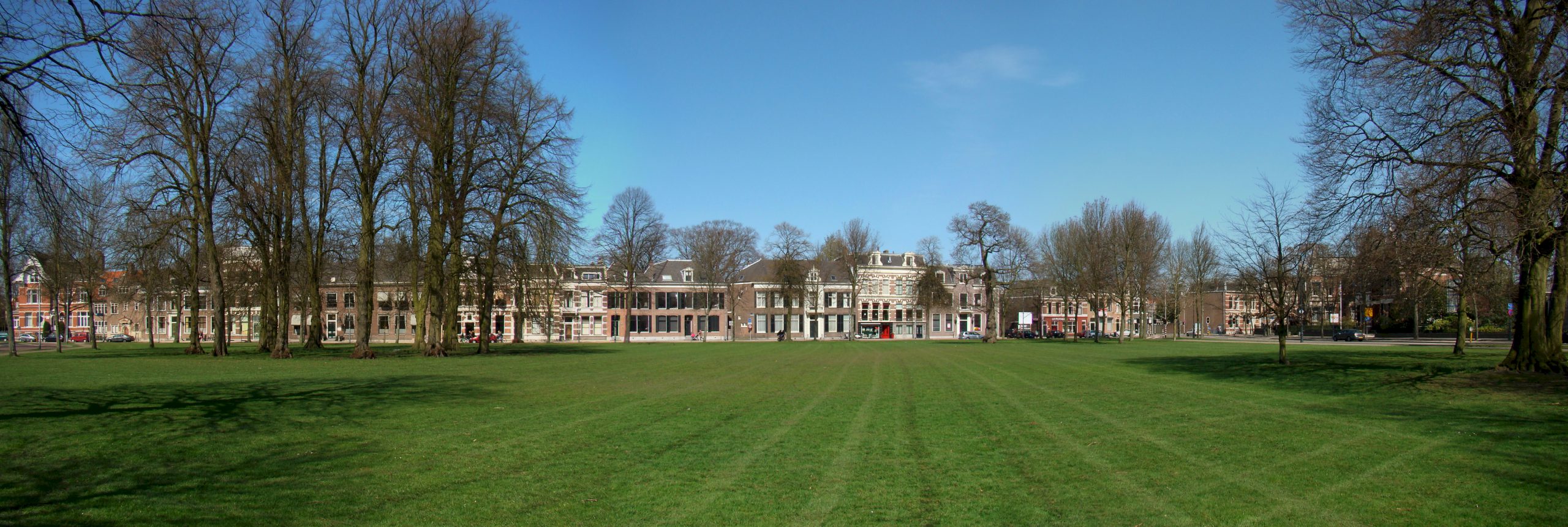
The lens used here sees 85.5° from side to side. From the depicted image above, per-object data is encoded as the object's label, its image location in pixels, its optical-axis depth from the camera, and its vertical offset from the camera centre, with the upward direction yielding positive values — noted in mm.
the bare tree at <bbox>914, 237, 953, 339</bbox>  83875 -53
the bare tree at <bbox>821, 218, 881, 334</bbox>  99250 +4296
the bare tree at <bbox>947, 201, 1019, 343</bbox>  72500 +4705
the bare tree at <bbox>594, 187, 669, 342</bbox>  73688 +3940
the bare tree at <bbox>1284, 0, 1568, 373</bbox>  18719 +4197
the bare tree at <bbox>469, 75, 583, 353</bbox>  38188 +4343
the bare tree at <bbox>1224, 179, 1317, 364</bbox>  31141 +342
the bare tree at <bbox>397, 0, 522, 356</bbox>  37656 +7769
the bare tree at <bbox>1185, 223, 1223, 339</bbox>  84938 +2576
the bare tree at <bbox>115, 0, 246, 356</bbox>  30703 +6051
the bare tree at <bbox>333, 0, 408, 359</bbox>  36312 +7329
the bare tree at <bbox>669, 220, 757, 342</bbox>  87375 +3898
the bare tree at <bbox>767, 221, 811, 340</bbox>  87562 +2085
